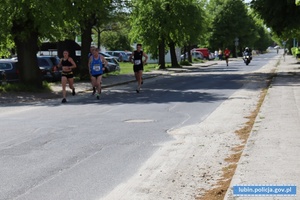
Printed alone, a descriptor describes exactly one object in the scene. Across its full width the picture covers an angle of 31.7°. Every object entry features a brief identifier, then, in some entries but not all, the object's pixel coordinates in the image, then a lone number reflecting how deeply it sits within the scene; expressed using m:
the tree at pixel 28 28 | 19.94
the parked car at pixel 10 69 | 24.97
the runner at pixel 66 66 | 18.53
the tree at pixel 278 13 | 29.69
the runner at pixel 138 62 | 20.72
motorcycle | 53.85
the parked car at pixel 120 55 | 65.10
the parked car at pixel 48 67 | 27.23
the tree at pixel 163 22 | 46.34
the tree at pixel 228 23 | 96.44
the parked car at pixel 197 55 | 84.25
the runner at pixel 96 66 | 18.94
